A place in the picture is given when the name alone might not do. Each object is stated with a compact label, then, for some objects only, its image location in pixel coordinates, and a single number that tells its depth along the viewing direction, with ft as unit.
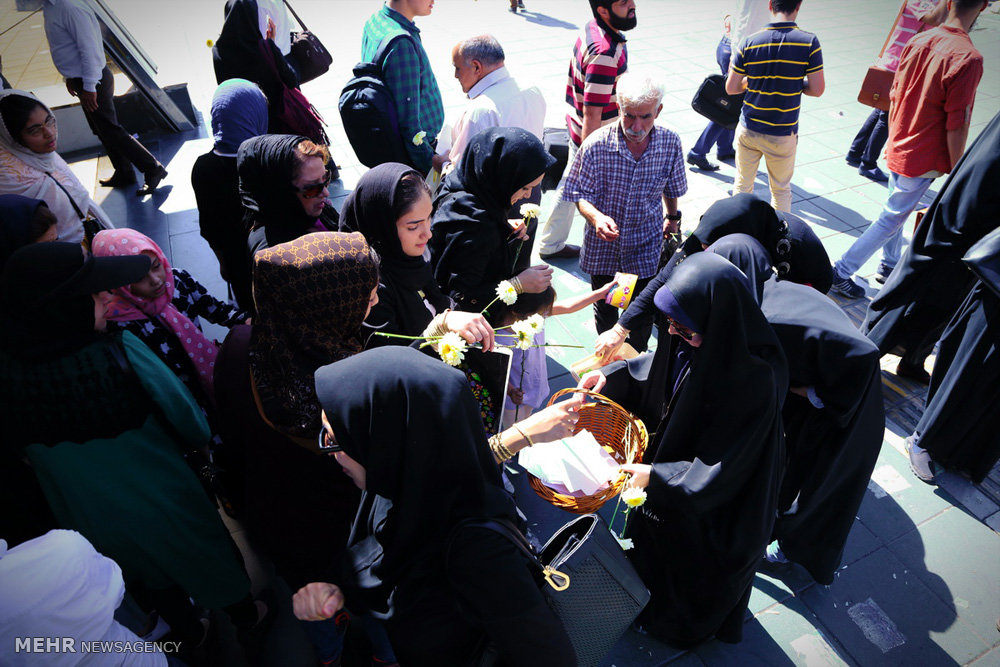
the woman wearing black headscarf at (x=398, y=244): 8.30
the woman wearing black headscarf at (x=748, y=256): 9.18
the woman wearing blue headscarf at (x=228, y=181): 11.84
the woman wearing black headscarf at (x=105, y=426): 6.48
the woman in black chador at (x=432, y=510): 5.13
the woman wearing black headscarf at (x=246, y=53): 14.76
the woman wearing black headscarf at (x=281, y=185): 9.80
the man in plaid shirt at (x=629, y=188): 11.56
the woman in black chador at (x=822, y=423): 8.13
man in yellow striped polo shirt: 16.08
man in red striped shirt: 16.01
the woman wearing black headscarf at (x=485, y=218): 9.22
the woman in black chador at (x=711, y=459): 7.00
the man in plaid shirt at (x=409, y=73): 13.94
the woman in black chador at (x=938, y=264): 10.84
